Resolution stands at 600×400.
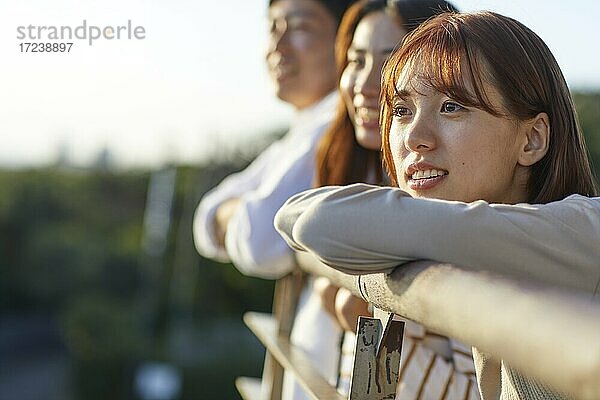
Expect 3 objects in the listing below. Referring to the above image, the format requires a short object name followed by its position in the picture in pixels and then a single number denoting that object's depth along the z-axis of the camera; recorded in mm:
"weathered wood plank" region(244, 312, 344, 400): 1786
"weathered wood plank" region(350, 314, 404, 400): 1575
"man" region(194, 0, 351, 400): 2318
